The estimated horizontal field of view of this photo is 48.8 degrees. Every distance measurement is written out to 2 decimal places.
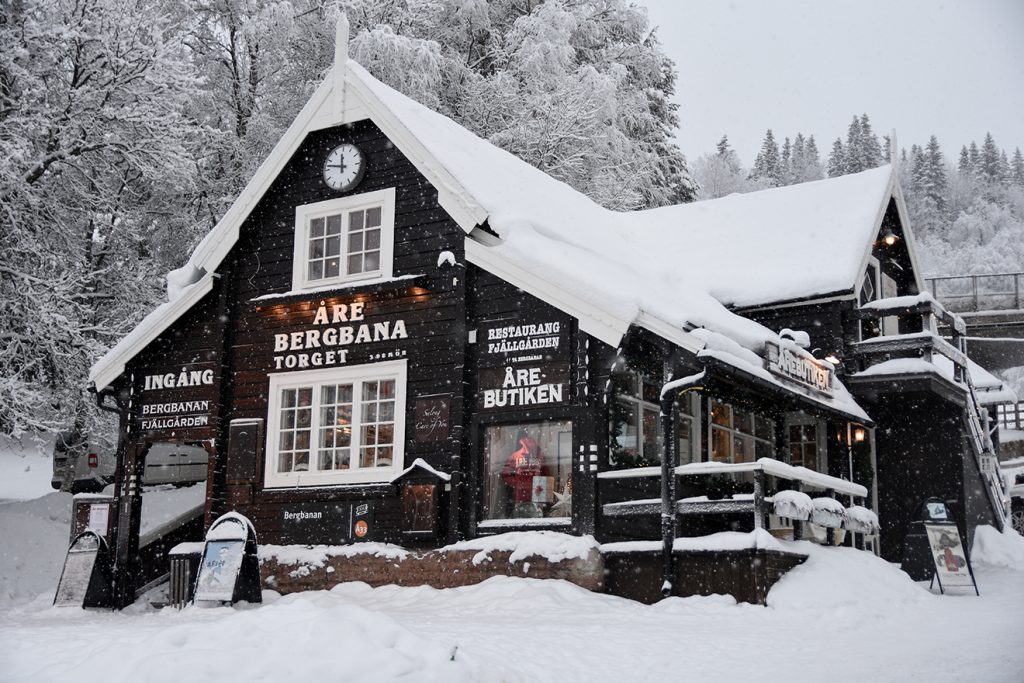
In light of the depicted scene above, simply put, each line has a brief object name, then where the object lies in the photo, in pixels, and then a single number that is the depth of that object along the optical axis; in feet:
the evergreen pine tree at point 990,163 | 410.95
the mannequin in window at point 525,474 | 53.93
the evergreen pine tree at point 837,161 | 356.26
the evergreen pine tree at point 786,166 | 341.21
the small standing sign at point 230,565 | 49.98
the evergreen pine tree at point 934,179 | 364.38
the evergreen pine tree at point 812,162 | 381.21
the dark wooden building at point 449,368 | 52.54
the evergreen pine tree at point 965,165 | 431.59
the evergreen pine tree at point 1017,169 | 416.13
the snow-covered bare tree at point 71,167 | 75.20
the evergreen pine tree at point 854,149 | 341.21
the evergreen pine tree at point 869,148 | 344.90
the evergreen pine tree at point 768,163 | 345.72
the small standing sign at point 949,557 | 51.90
